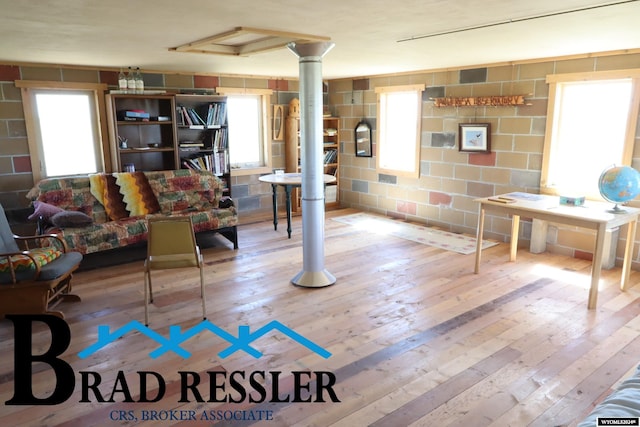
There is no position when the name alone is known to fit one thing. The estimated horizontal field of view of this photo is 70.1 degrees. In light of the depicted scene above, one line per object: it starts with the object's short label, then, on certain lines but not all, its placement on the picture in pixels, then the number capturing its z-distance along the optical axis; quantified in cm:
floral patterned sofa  438
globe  362
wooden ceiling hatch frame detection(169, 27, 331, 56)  324
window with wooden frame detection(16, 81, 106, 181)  500
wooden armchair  321
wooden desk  346
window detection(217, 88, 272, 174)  659
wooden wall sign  502
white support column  365
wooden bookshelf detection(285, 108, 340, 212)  686
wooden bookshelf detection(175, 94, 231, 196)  588
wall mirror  695
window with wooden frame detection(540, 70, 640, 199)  431
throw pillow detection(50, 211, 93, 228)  430
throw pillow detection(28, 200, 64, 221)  437
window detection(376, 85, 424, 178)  632
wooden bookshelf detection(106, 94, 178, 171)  532
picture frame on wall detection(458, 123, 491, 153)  542
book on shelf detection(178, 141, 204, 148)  588
